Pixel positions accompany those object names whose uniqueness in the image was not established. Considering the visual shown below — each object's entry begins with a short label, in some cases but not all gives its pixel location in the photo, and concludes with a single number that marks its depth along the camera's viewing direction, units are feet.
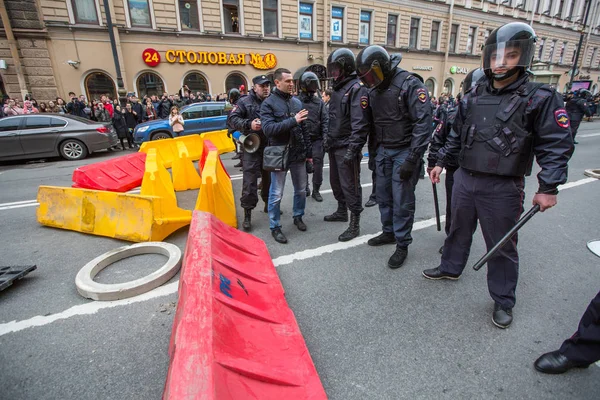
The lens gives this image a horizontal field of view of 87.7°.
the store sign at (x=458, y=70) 88.28
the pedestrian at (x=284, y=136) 12.03
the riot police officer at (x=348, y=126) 11.44
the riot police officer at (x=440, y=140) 9.71
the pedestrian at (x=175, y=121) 34.30
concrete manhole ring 9.06
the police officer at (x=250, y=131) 13.74
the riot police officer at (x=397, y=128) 9.70
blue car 35.81
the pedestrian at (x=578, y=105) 29.43
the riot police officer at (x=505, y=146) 6.72
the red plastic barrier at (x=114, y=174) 16.63
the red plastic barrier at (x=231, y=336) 4.56
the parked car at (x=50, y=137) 29.81
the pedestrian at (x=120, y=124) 37.88
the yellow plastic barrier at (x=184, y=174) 20.47
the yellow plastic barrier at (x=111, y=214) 12.34
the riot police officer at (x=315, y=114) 15.48
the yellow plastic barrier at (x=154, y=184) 15.16
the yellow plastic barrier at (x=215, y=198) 12.89
